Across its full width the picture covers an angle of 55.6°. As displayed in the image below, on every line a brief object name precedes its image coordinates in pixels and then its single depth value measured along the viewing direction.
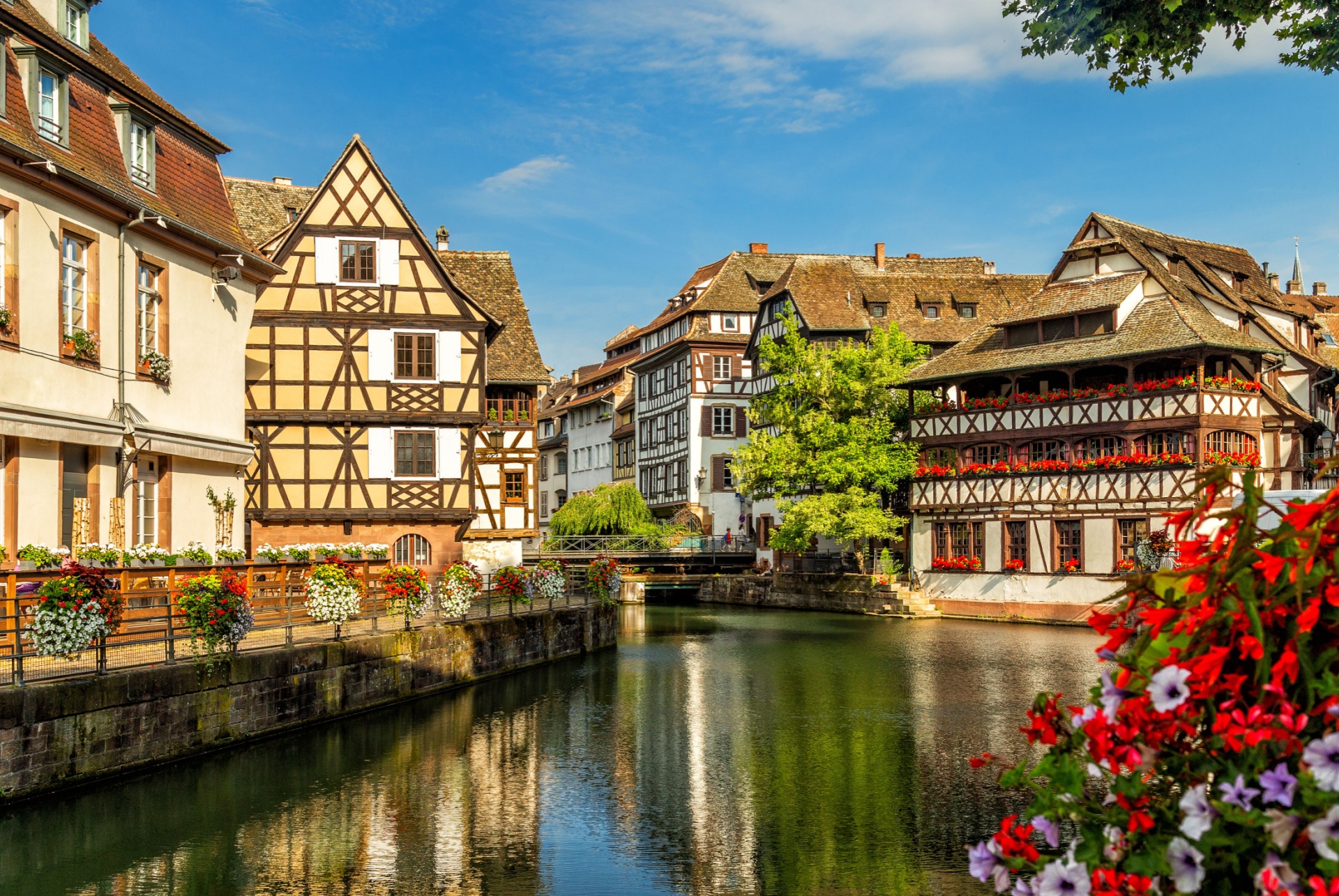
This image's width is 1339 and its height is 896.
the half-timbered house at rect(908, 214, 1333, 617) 37.00
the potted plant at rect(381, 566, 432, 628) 22.19
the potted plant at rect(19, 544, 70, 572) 16.55
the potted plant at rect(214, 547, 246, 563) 21.92
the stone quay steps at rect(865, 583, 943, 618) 43.00
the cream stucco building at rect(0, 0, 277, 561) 18.61
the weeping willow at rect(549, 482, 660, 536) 61.16
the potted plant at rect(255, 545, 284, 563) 23.34
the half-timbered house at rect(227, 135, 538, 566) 35.28
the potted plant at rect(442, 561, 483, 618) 24.19
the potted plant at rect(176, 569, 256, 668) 15.37
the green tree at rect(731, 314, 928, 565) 44.50
